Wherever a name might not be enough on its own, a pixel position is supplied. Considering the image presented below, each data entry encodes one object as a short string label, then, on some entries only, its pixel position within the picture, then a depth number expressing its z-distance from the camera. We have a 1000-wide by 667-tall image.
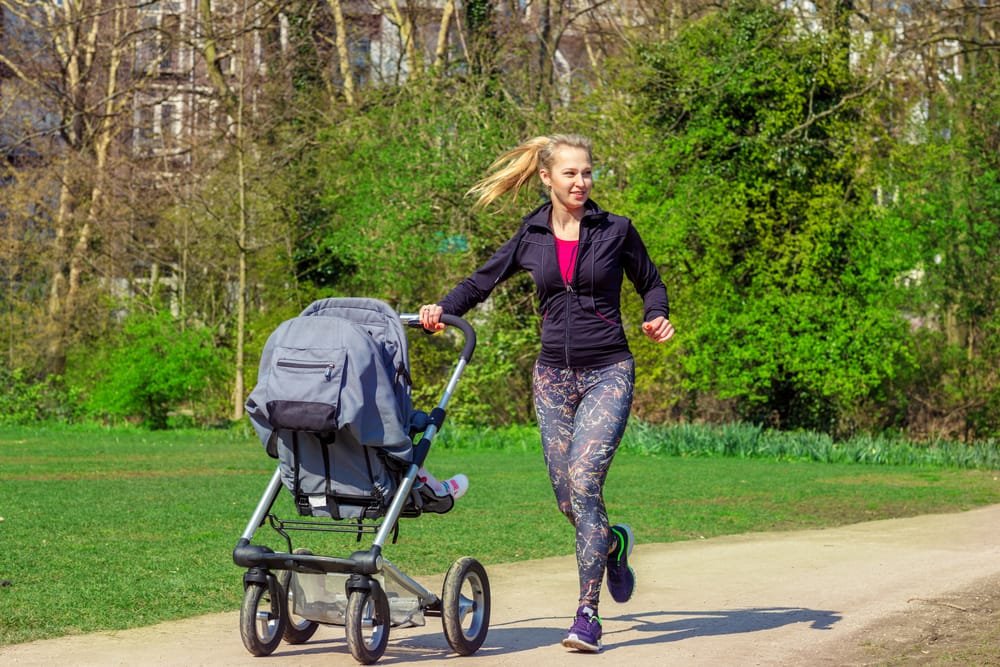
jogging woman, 6.68
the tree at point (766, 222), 22.64
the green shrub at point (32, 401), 28.98
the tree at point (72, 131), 32.34
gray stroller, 6.00
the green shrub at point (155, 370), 26.16
